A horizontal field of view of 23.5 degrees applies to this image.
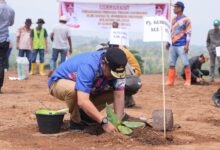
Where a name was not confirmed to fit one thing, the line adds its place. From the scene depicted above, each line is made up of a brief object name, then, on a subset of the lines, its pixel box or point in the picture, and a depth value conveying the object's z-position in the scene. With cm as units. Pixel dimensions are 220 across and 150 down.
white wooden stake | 568
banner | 1611
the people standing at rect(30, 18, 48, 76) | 1460
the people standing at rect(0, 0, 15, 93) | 920
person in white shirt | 1339
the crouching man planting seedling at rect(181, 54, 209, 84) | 1238
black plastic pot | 579
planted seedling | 554
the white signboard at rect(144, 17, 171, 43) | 644
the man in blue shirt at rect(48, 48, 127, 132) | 527
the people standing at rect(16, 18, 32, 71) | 1459
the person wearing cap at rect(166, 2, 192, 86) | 1134
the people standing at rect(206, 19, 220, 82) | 1343
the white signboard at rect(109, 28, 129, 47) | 1130
